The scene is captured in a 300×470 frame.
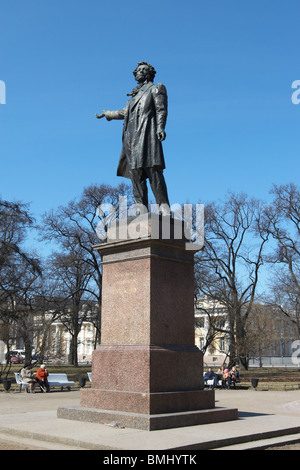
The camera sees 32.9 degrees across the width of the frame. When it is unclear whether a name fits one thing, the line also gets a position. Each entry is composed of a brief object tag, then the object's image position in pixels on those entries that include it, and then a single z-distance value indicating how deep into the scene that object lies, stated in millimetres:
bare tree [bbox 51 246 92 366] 35516
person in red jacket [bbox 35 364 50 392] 21594
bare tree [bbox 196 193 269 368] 35438
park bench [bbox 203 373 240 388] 22453
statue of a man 10336
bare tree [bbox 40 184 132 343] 37125
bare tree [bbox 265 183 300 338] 38594
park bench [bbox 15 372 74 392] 21728
